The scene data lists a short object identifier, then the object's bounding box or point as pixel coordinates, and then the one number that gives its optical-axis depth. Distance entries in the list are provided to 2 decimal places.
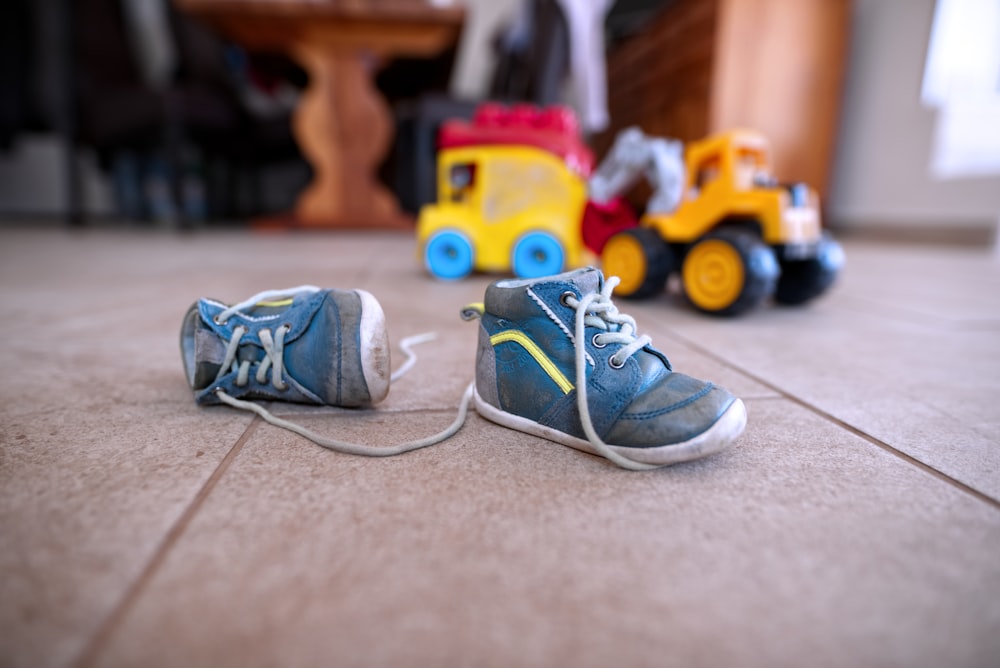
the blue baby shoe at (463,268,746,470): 0.49
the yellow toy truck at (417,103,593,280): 1.47
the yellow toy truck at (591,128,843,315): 1.09
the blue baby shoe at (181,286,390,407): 0.58
